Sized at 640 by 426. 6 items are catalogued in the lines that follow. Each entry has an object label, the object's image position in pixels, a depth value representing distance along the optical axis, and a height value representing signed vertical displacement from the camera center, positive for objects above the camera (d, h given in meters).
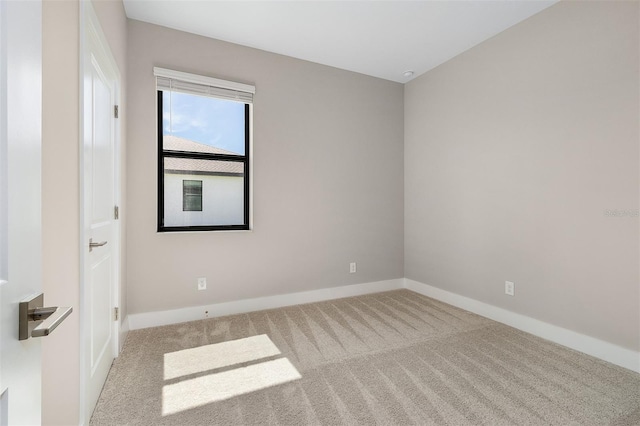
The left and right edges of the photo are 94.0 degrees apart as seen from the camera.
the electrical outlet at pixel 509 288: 2.85 -0.72
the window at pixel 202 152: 2.87 +0.62
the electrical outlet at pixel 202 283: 2.98 -0.70
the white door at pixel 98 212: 1.54 +0.01
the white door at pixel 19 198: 0.52 +0.03
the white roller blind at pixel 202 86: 2.79 +1.27
